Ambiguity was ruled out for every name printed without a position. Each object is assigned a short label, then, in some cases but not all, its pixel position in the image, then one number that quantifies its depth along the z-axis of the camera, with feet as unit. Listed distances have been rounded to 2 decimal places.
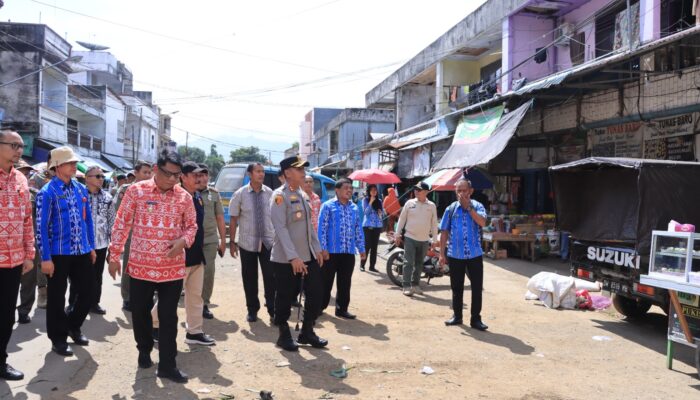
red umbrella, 46.47
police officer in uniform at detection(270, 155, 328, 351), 16.44
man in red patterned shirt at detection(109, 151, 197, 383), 13.56
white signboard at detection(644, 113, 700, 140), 30.89
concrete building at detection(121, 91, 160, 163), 139.33
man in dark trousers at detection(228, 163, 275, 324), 20.45
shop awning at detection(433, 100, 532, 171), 36.60
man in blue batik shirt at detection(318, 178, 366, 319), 21.02
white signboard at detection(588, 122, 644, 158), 35.42
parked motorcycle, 30.37
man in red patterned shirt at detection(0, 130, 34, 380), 13.38
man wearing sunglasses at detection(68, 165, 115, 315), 19.93
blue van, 47.85
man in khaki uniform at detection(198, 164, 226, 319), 20.38
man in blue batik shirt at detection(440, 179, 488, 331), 20.49
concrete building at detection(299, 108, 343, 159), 171.83
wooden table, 40.68
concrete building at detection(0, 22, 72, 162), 76.48
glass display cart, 15.46
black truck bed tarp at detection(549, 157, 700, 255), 18.90
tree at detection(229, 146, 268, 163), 256.32
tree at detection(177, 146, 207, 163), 249.04
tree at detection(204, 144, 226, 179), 260.19
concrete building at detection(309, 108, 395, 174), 116.26
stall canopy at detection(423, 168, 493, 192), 44.65
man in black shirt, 16.65
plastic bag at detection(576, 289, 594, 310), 24.99
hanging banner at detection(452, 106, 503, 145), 40.50
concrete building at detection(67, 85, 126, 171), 96.78
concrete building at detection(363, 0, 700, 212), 31.19
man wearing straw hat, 14.98
